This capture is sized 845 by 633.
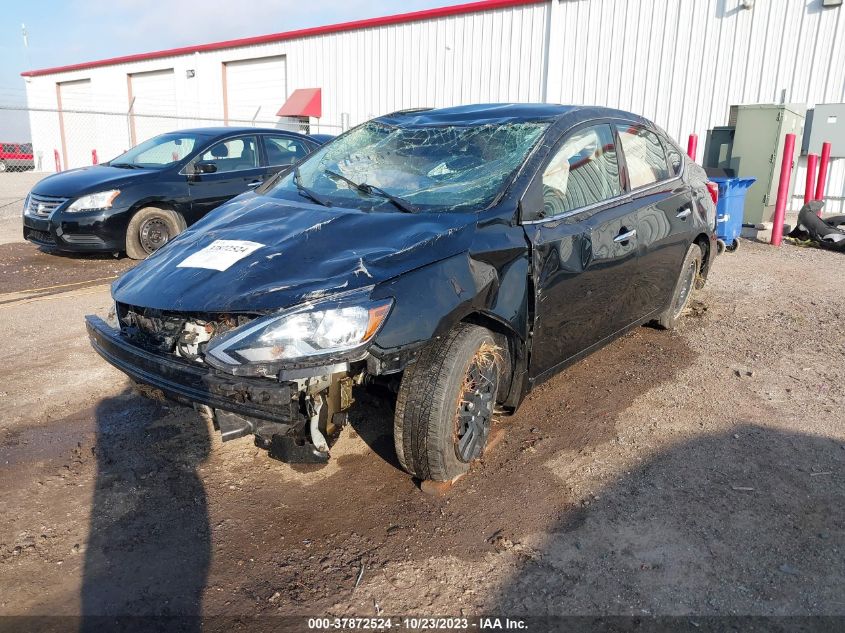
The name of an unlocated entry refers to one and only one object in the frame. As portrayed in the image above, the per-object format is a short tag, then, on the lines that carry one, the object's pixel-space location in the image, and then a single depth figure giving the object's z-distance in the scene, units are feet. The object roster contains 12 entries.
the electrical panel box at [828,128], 39.32
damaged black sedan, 8.11
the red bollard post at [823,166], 34.58
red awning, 71.36
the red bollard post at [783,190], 29.22
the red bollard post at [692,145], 38.34
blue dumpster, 27.43
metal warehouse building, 44.21
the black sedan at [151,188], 24.47
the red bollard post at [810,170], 31.63
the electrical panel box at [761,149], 34.83
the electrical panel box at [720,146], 38.17
